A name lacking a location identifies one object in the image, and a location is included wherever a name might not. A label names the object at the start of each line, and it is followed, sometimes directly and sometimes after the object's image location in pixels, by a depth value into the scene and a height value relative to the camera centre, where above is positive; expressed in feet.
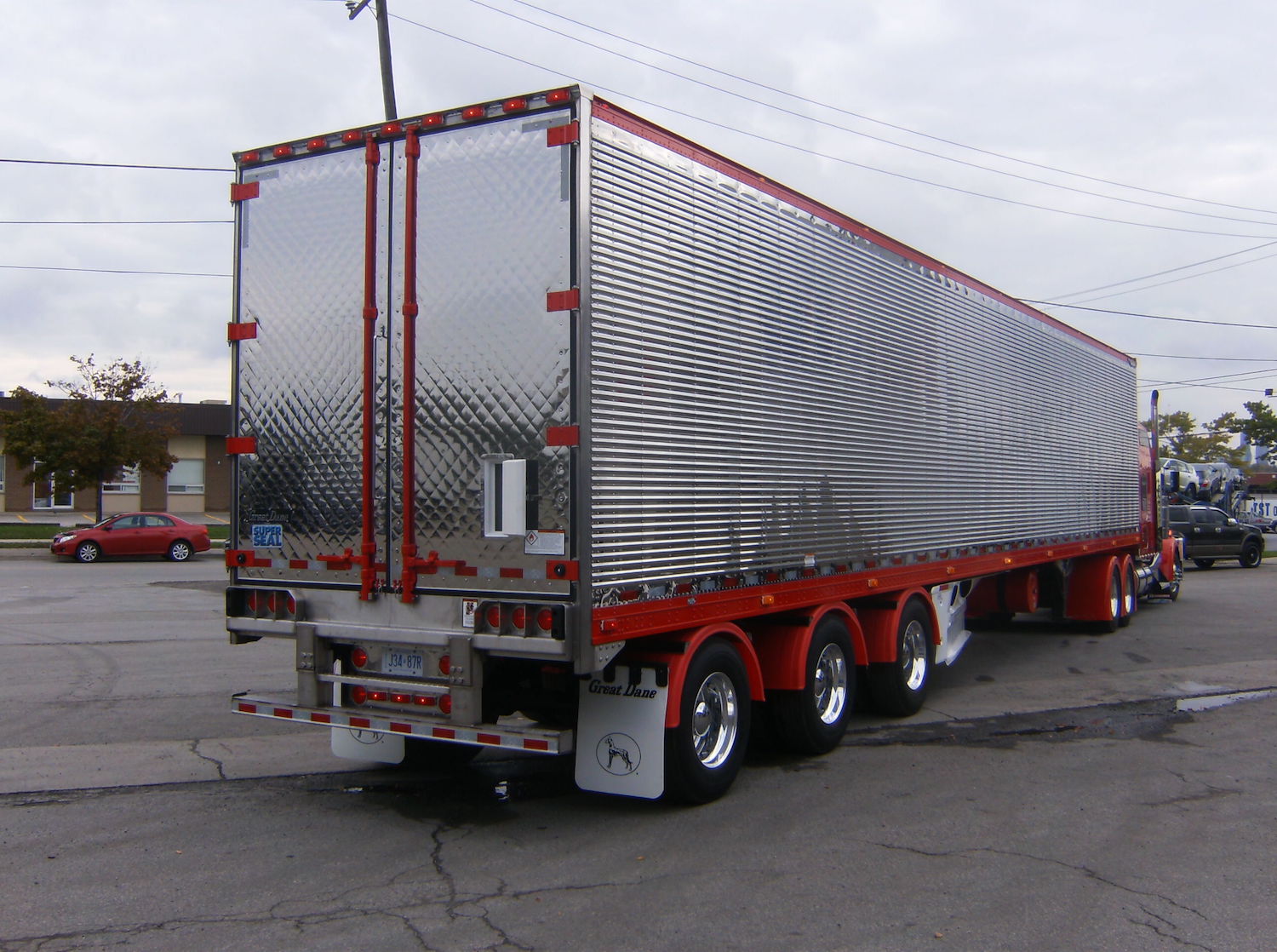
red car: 87.86 -3.25
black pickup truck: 95.50 -3.25
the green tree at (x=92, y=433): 101.09 +6.33
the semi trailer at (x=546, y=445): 18.80 +1.04
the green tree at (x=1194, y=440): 234.17 +12.85
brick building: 158.10 +2.15
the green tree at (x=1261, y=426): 197.88 +13.36
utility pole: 57.72 +23.90
